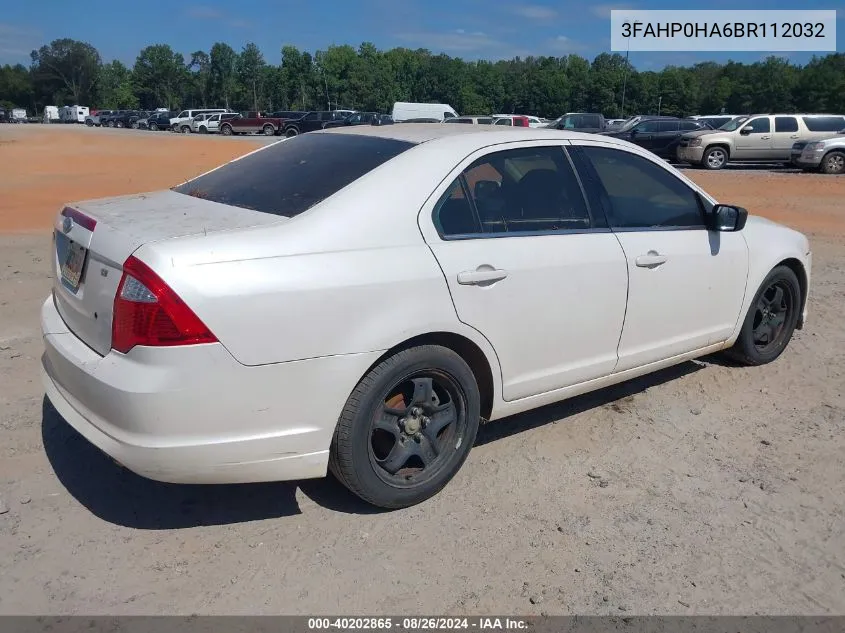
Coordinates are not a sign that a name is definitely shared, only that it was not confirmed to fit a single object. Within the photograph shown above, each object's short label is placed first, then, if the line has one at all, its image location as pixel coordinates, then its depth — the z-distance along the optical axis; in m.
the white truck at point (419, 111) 41.04
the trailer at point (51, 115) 94.69
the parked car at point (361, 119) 42.20
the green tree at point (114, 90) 131.38
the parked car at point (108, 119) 72.62
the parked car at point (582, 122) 30.54
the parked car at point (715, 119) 32.62
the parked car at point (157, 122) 61.66
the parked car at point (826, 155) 21.48
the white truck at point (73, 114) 88.94
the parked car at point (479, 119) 31.00
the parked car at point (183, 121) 57.78
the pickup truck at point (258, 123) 50.34
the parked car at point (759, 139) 23.72
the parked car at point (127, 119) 69.88
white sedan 2.84
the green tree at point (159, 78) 134.50
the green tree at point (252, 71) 129.88
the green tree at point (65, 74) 131.88
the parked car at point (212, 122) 54.59
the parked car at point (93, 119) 76.69
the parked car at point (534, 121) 38.72
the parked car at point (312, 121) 46.16
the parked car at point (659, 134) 25.70
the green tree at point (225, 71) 131.88
